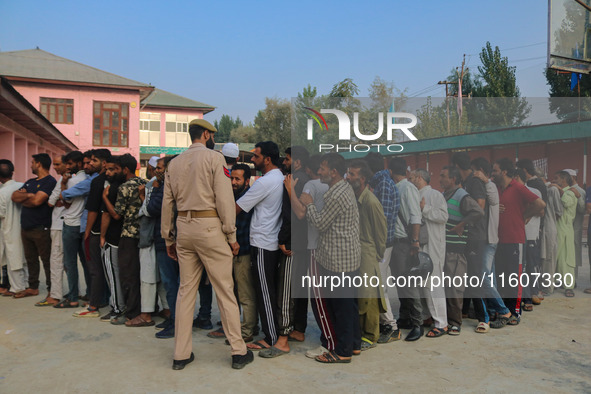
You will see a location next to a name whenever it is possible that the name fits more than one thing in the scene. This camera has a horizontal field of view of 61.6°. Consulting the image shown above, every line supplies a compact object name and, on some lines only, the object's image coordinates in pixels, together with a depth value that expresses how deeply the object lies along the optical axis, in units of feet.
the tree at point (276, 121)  134.72
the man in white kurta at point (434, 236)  16.33
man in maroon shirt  18.13
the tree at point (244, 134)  176.24
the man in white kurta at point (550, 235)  22.91
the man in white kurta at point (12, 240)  21.01
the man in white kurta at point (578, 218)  24.89
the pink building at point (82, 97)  86.89
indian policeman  12.98
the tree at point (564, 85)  71.10
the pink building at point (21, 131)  26.50
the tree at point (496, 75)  73.22
